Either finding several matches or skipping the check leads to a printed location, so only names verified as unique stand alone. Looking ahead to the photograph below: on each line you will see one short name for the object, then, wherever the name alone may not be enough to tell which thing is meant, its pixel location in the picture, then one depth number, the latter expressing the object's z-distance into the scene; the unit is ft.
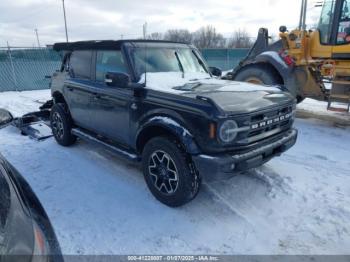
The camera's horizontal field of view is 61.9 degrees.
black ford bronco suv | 10.27
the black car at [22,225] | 4.47
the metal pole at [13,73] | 44.88
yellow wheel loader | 23.18
